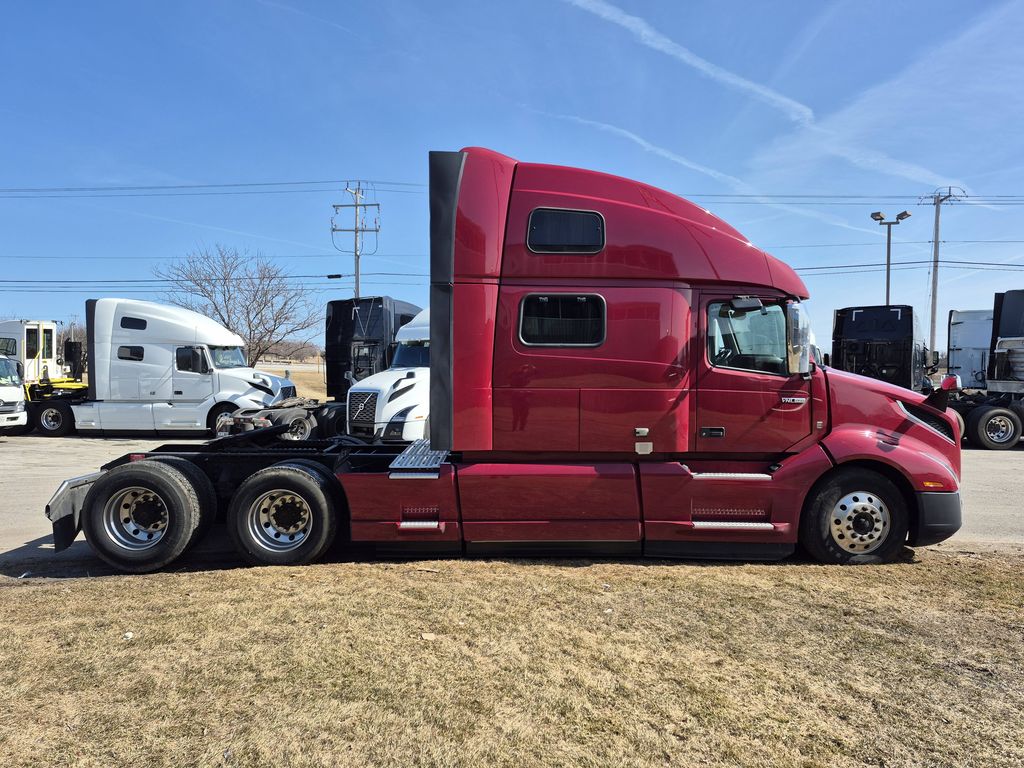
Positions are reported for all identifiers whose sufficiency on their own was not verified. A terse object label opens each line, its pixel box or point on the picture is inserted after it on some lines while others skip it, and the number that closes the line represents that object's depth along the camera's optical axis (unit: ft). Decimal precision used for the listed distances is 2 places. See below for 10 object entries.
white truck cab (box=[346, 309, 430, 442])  27.89
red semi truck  16.40
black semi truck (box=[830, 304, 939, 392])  49.85
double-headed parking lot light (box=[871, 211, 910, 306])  97.03
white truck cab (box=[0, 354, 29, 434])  50.93
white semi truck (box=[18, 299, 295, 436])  49.65
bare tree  116.16
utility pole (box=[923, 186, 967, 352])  106.93
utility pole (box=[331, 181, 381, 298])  129.18
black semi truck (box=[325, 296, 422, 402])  58.03
